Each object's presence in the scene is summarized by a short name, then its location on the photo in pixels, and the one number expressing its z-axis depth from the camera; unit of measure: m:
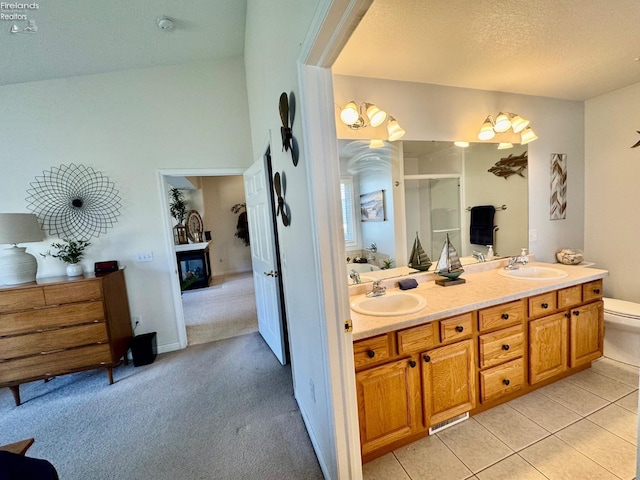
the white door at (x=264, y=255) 2.38
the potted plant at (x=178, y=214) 5.91
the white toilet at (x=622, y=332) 2.10
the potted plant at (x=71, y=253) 2.46
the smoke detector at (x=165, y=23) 2.15
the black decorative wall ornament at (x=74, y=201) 2.59
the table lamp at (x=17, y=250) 2.19
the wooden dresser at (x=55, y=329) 2.14
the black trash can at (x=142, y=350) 2.68
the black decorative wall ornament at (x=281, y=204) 1.68
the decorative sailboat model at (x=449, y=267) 2.06
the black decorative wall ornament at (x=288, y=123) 1.27
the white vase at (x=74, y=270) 2.44
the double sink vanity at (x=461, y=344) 1.41
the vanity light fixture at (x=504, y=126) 2.27
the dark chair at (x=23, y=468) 0.72
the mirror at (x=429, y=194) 2.15
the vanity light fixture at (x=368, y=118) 1.86
